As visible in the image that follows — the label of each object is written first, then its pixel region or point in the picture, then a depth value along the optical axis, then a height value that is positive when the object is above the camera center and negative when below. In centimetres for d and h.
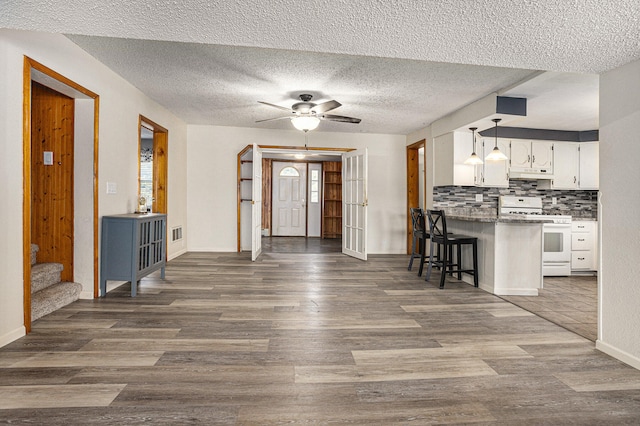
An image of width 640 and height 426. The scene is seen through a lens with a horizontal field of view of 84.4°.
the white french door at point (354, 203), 605 +7
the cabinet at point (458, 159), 546 +75
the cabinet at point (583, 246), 510 -56
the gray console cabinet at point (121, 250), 356 -44
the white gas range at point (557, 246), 497 -55
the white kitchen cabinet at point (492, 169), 556 +61
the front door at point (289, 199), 965 +23
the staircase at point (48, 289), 289 -75
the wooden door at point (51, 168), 339 +38
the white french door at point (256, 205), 581 +4
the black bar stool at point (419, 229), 473 -30
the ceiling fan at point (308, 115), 449 +120
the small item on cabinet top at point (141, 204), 427 +4
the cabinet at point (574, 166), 568 +67
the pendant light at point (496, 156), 461 +68
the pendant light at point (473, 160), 482 +65
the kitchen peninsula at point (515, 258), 386 -56
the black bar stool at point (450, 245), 413 -45
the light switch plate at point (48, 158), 340 +47
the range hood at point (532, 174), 562 +53
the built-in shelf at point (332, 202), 984 +15
